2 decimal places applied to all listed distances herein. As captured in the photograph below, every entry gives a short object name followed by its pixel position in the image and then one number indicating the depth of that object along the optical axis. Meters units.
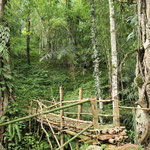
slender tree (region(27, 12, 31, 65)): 10.82
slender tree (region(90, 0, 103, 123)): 7.71
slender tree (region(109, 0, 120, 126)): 5.76
